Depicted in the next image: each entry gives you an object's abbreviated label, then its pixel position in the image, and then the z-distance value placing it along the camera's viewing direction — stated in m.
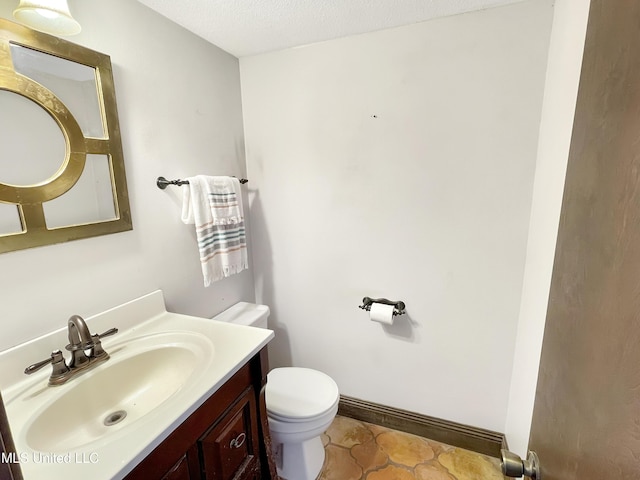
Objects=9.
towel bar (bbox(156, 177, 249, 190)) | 1.34
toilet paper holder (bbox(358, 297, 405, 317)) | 1.63
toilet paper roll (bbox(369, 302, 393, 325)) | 1.60
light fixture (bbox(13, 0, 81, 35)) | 0.82
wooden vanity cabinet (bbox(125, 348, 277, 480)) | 0.78
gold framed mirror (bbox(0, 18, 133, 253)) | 0.88
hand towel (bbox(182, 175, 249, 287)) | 1.42
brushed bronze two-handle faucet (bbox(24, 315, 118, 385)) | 0.92
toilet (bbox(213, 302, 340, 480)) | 1.35
